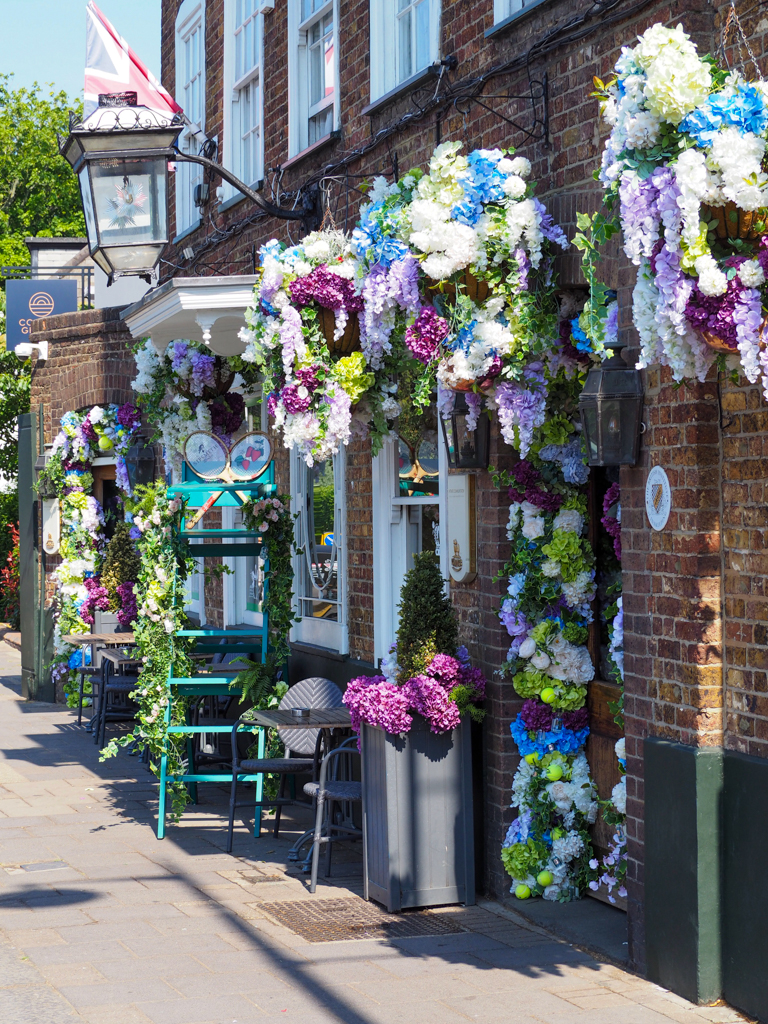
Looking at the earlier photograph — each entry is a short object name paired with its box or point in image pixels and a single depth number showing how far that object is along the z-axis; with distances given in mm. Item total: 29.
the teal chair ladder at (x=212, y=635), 7703
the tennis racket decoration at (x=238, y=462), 8125
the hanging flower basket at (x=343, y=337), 6129
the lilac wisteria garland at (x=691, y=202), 3693
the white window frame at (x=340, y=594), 8234
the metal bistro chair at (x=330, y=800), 6361
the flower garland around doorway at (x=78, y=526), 13469
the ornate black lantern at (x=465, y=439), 6129
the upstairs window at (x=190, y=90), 11638
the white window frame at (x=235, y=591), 10898
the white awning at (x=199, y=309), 7695
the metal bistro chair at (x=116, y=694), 10992
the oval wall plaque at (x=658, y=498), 4832
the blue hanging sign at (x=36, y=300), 15953
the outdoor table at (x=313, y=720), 6555
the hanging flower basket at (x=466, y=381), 5488
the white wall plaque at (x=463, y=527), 6367
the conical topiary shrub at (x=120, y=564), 13312
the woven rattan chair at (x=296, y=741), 7359
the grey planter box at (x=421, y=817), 5926
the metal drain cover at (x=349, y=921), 5648
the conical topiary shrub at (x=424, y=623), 6055
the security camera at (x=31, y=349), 14234
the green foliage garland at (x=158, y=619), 7715
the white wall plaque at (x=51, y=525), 14164
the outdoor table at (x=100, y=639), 11469
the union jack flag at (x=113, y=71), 7484
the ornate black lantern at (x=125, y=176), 7262
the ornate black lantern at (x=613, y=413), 4914
